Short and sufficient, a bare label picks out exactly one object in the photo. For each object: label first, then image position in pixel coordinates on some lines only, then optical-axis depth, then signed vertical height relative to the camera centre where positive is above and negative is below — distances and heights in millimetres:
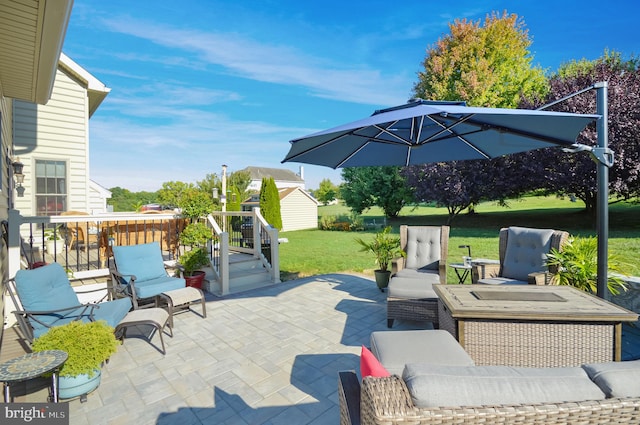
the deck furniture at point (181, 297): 4285 -1315
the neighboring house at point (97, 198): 12125 +385
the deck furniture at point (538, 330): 2857 -1189
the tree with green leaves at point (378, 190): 23062 +1322
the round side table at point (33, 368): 2207 -1231
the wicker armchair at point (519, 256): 4719 -801
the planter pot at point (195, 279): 6020 -1440
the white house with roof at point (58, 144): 7926 +1705
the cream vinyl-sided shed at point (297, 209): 24719 -163
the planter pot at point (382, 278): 6180 -1456
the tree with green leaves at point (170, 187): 26125 +1770
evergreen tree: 18641 +437
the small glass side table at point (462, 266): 5522 -1097
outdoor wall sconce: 7034 +752
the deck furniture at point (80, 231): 6812 -587
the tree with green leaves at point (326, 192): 60688 +3038
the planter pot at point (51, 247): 8010 -1079
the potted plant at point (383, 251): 6219 -945
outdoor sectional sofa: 1178 -754
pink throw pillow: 1490 -802
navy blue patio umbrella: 3066 +959
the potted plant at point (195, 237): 6094 -608
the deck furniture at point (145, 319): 3607 -1350
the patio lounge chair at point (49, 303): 3318 -1151
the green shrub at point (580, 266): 4172 -845
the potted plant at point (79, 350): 2707 -1325
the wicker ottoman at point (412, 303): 4129 -1321
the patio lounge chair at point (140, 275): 4590 -1102
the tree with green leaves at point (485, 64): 17547 +8599
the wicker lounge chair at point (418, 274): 4168 -1161
